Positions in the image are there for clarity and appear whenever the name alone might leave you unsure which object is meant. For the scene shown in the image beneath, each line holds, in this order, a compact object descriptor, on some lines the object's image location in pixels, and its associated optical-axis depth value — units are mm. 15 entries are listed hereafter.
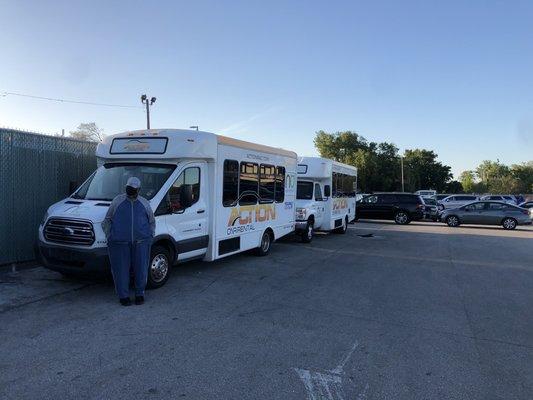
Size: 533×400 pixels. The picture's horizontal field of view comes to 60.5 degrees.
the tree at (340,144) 79625
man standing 6578
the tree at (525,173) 104300
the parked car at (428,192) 54912
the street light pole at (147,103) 35969
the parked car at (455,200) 36488
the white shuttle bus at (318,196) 14805
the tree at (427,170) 85500
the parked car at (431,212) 29758
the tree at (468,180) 131250
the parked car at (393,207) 26062
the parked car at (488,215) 24188
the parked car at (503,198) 43159
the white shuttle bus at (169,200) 7055
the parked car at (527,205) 35719
